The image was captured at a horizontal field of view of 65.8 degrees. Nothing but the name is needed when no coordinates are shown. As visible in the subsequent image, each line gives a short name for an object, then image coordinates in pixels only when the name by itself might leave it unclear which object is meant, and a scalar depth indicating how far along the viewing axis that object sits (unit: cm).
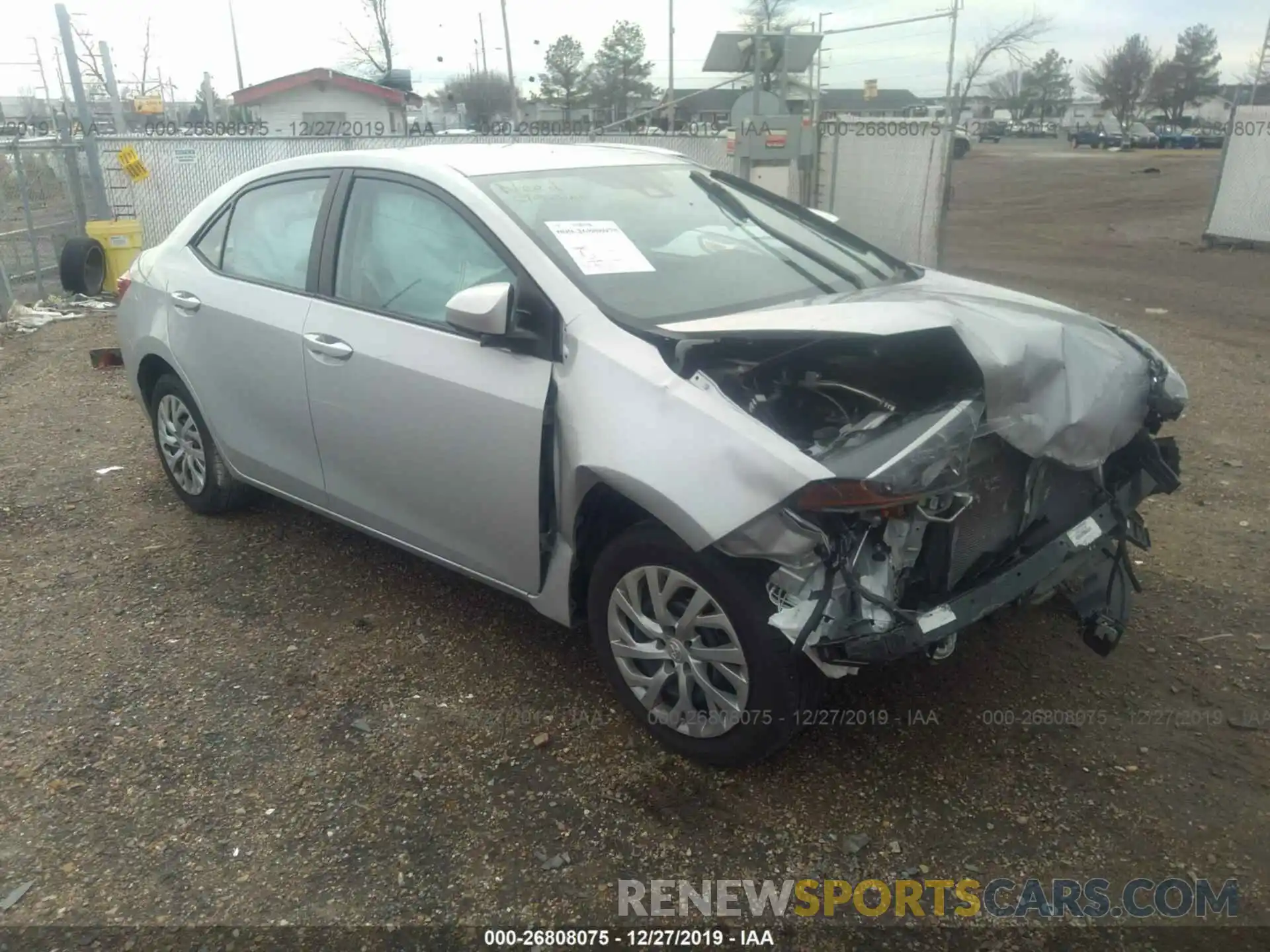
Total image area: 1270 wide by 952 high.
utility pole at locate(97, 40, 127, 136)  1493
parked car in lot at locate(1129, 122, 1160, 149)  4931
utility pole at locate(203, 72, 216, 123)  2116
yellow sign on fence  1220
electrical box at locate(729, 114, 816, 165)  1028
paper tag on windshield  321
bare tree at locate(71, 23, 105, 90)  2035
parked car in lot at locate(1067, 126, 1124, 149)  4888
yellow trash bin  1125
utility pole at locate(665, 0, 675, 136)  1514
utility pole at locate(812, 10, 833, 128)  1117
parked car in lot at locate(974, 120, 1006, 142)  5834
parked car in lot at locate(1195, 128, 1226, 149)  4747
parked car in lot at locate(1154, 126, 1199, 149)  4809
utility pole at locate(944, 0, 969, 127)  964
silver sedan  257
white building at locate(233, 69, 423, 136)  2550
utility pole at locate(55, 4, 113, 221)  1166
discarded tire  1016
